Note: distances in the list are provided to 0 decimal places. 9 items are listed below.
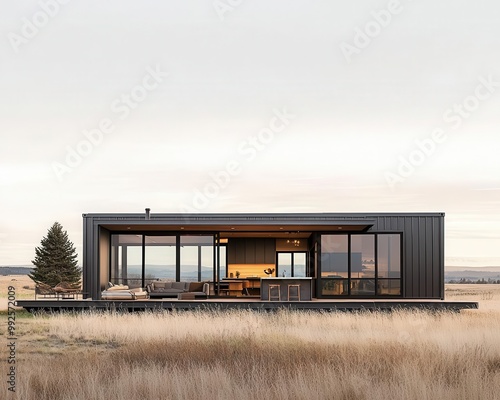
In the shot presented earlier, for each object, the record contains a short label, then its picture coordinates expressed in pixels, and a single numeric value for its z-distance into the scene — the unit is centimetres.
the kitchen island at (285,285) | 2067
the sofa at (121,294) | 2016
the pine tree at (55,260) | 4106
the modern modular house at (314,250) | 2169
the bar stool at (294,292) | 2064
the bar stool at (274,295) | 2075
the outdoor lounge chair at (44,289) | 2103
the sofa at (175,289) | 2189
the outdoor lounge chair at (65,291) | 2054
